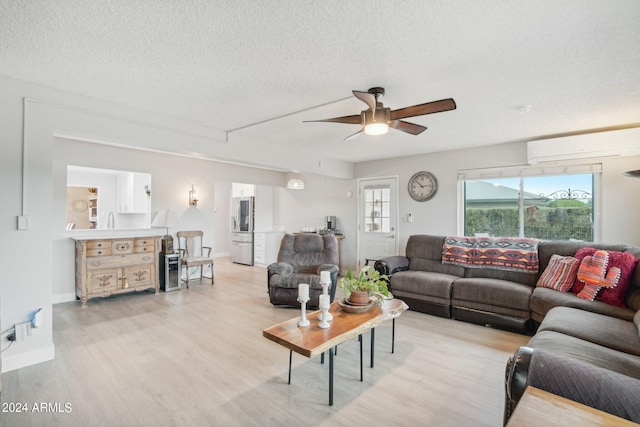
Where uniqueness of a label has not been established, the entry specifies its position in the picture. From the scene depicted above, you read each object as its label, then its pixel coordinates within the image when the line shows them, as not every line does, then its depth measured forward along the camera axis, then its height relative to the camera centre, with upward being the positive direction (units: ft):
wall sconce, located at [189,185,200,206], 19.70 +1.03
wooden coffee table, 6.64 -2.81
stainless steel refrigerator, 25.20 -1.41
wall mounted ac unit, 11.73 +2.84
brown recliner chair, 13.67 -2.52
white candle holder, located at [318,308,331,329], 7.73 -2.69
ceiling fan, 7.65 +2.74
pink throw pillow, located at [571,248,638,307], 9.60 -1.99
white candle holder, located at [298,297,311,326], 7.66 -2.61
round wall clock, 17.52 +1.67
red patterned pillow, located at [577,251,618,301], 9.85 -1.86
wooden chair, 18.48 -2.37
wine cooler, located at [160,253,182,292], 17.19 -3.34
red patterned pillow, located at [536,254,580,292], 10.86 -2.09
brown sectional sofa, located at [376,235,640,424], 4.73 -2.78
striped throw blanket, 12.78 -1.65
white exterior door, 19.27 -0.23
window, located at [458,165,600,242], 13.88 +0.64
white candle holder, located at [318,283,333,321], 8.02 -2.62
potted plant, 8.81 -2.13
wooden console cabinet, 14.43 -2.64
